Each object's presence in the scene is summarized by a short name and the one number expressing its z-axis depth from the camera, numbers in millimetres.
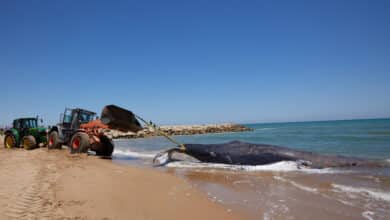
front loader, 9617
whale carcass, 8273
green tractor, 13868
